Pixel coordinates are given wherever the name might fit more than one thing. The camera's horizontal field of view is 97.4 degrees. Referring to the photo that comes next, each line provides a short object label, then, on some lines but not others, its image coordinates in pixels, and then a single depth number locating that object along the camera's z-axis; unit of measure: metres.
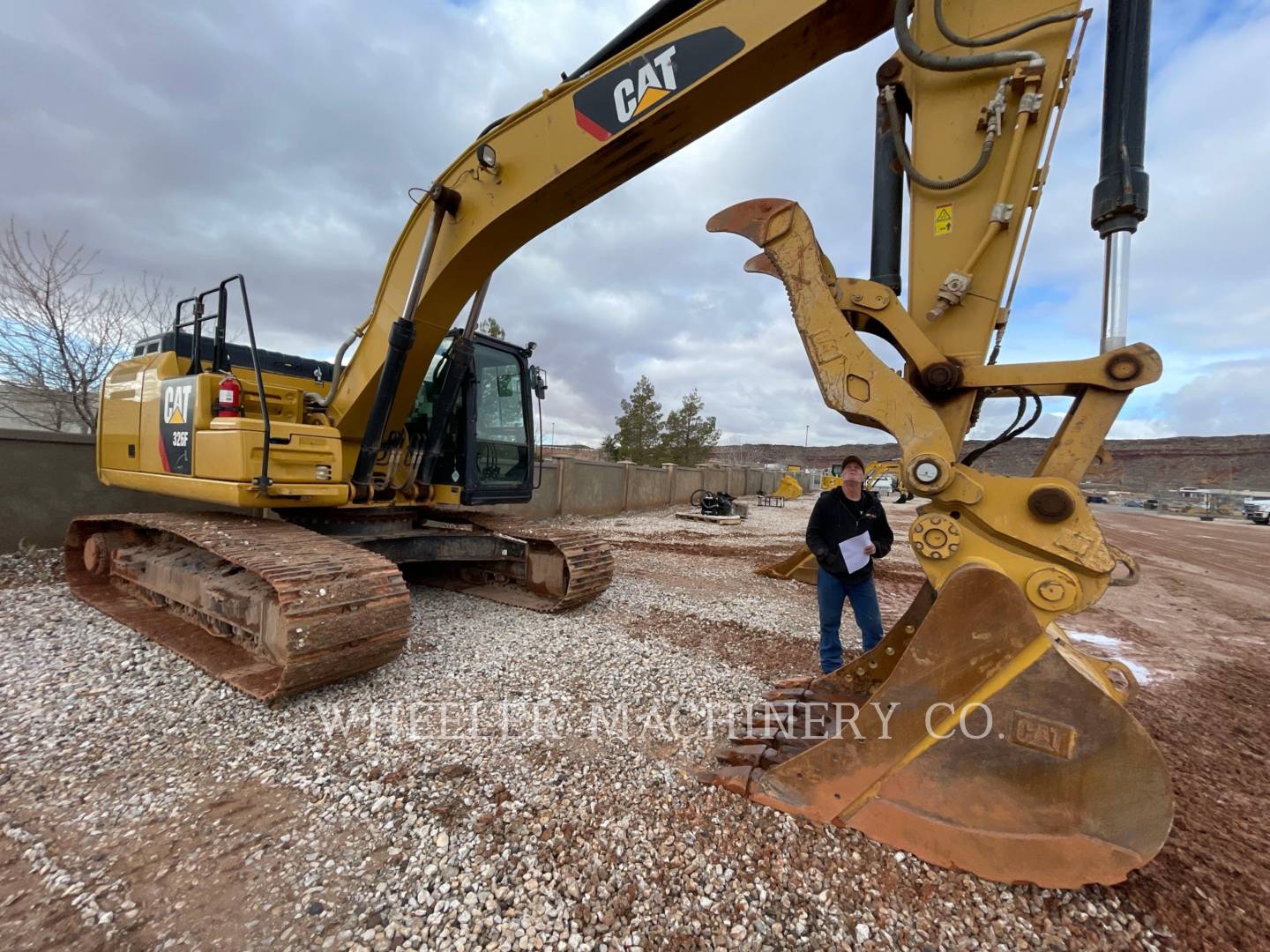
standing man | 3.74
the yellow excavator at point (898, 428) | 1.96
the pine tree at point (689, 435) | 27.75
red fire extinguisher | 3.92
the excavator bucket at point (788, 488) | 25.66
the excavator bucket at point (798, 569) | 7.49
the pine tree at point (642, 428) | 26.36
